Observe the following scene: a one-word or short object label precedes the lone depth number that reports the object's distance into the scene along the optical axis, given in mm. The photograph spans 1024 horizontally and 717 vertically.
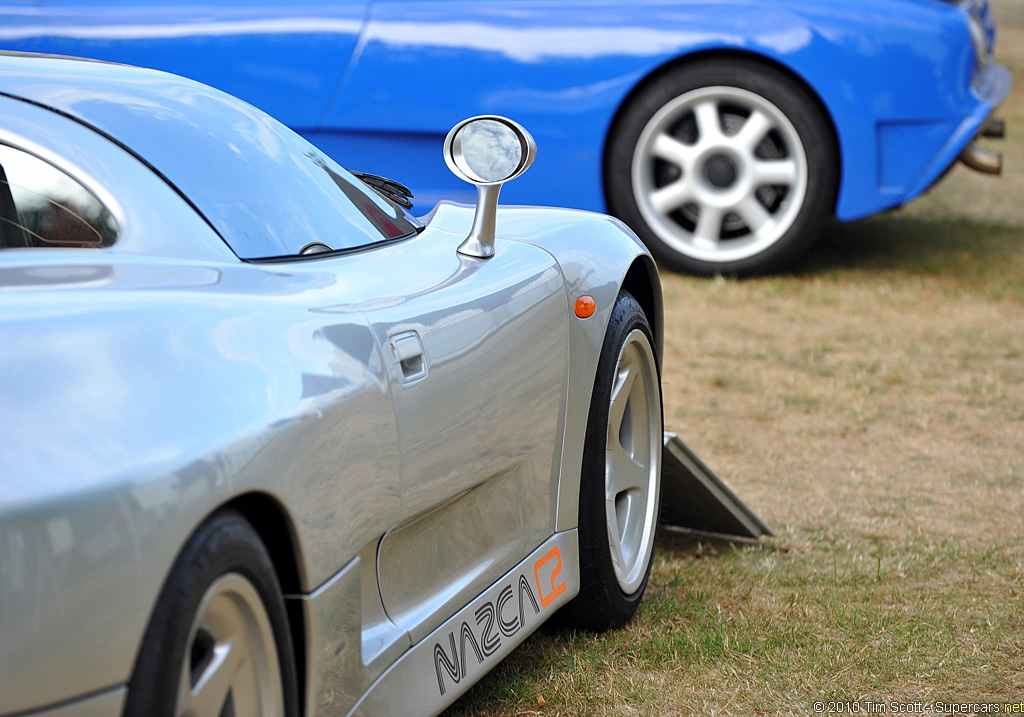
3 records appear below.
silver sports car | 2508
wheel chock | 6254
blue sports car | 11508
